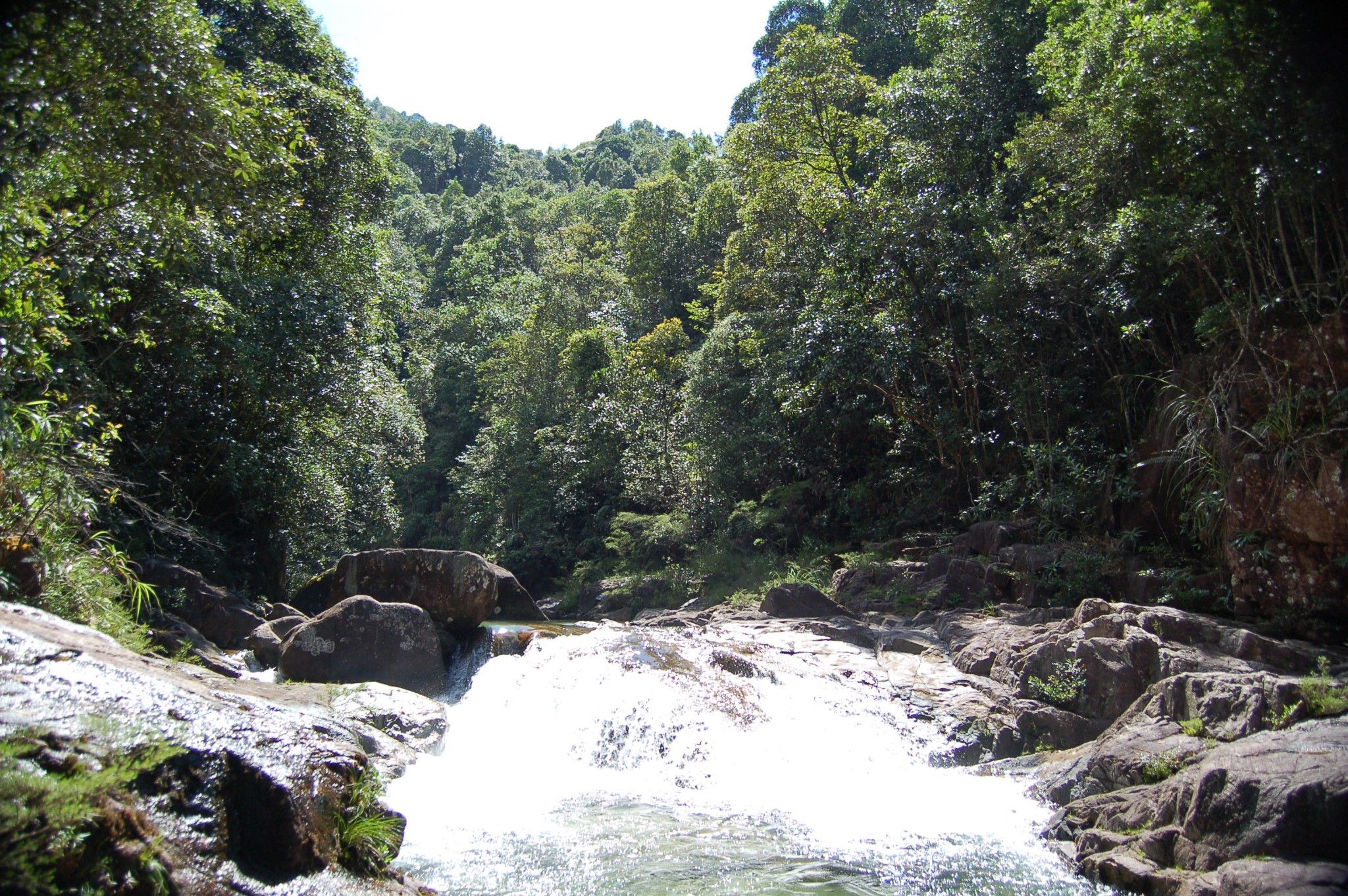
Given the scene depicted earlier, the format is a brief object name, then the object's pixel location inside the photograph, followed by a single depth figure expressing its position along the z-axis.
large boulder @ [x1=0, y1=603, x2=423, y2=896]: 3.24
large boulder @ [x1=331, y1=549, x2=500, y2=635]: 12.56
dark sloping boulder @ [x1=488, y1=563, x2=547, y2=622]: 14.45
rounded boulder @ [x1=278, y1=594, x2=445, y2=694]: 10.20
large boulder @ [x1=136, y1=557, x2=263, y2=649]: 10.93
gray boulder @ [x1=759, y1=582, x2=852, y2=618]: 13.79
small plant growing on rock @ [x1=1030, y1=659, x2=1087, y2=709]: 8.30
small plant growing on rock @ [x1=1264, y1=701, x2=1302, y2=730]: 5.85
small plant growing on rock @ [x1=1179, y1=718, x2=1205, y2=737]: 6.39
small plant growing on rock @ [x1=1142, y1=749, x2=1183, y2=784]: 6.07
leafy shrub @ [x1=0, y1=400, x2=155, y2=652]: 6.32
